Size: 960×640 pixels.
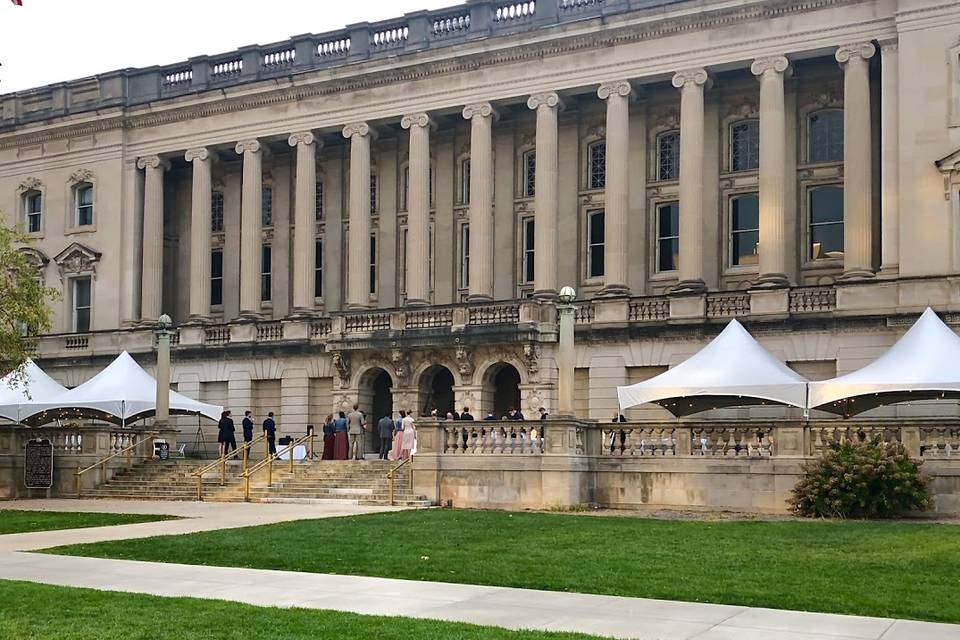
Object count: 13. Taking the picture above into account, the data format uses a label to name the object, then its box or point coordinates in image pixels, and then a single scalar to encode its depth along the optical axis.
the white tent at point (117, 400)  41.81
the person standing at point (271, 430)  41.10
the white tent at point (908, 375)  28.91
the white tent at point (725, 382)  31.34
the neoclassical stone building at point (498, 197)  39.09
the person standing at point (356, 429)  42.84
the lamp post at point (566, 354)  30.30
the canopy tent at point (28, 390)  42.50
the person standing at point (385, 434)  39.09
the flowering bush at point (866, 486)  25.61
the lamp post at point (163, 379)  40.00
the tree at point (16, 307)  33.84
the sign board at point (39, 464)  36.62
